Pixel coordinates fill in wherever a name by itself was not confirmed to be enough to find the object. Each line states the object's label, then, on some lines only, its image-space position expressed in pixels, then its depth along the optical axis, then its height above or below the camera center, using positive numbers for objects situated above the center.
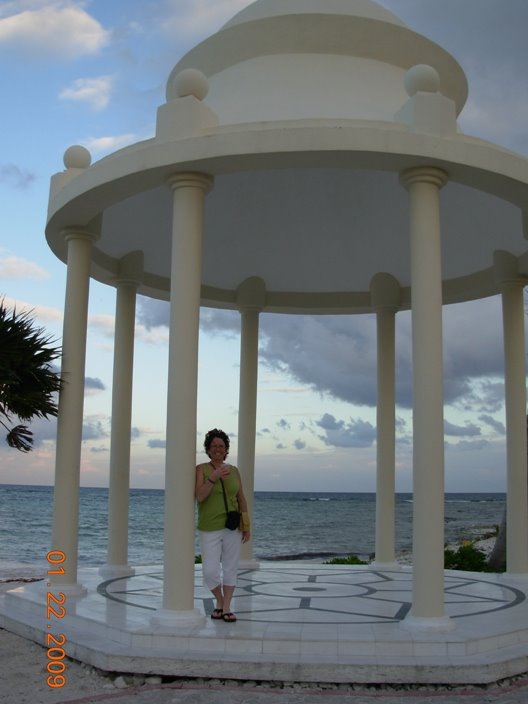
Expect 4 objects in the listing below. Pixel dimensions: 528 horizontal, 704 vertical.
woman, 11.47 -0.69
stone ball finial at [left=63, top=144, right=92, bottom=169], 15.05 +5.77
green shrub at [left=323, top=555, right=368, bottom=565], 22.44 -2.49
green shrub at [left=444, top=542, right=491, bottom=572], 22.67 -2.38
